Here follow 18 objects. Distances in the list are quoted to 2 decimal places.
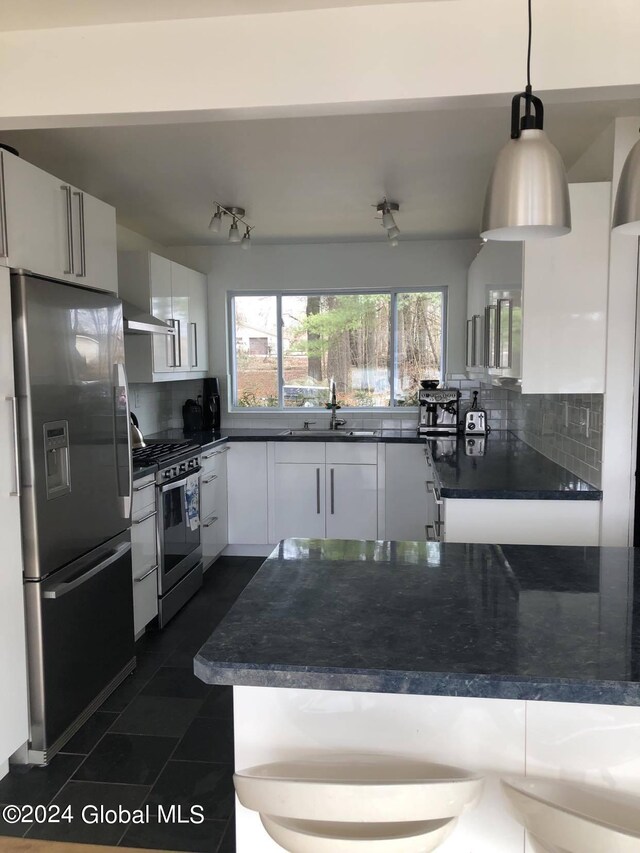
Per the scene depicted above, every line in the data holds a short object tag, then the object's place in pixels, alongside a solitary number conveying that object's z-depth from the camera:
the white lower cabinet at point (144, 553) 3.21
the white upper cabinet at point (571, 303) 2.55
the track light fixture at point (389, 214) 3.79
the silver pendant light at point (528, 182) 1.18
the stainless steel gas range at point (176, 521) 3.55
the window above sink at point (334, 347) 5.28
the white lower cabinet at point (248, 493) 4.85
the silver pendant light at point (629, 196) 1.23
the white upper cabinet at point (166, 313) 4.05
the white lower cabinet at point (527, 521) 2.62
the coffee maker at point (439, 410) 4.93
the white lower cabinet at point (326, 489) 4.75
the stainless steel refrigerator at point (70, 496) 2.24
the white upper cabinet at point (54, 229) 2.18
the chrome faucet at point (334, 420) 5.26
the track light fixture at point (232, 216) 3.74
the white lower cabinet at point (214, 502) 4.36
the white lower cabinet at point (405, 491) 4.69
